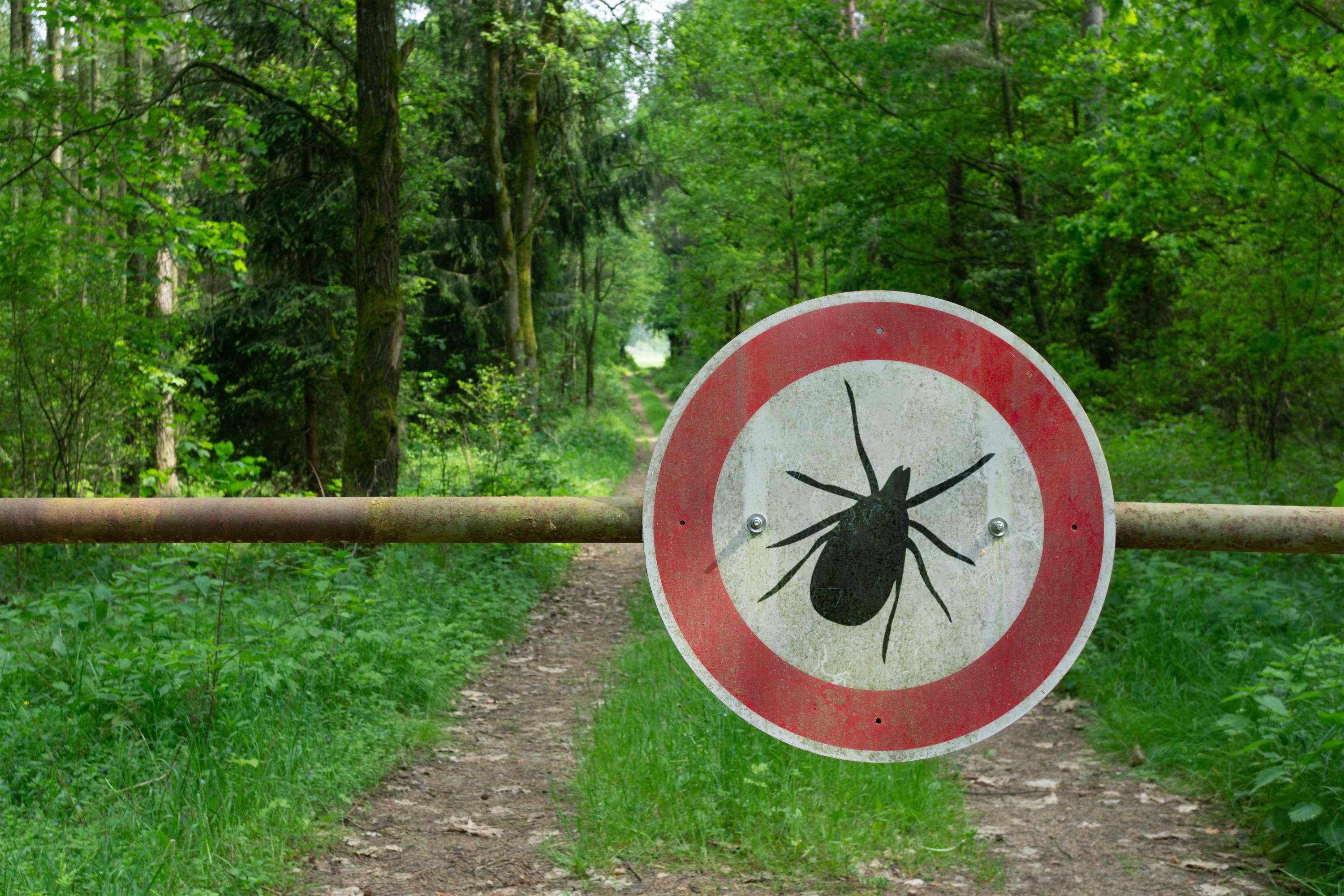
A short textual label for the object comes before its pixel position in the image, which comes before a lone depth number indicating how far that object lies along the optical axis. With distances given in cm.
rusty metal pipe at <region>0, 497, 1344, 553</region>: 192
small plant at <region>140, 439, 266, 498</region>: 812
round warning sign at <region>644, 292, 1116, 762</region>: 155
